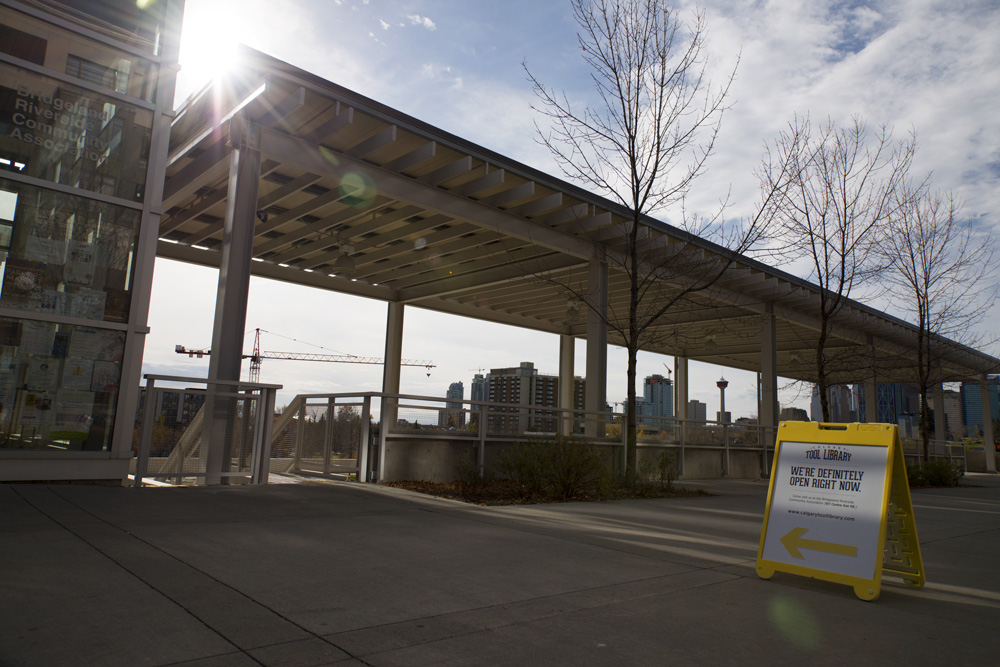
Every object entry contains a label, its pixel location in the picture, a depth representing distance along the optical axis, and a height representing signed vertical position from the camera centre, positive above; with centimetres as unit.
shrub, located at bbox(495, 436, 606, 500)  995 -58
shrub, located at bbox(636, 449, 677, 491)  1203 -66
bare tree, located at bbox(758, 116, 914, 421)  1479 +567
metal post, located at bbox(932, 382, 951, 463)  3225 +138
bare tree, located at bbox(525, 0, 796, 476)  1126 +560
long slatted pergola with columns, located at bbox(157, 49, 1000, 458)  1022 +455
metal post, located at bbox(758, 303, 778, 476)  2025 +218
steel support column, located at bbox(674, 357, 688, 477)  3094 +242
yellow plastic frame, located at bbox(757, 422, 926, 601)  427 -51
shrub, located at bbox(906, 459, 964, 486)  1695 -73
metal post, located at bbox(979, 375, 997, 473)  3039 +64
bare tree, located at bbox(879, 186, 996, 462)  1747 +488
